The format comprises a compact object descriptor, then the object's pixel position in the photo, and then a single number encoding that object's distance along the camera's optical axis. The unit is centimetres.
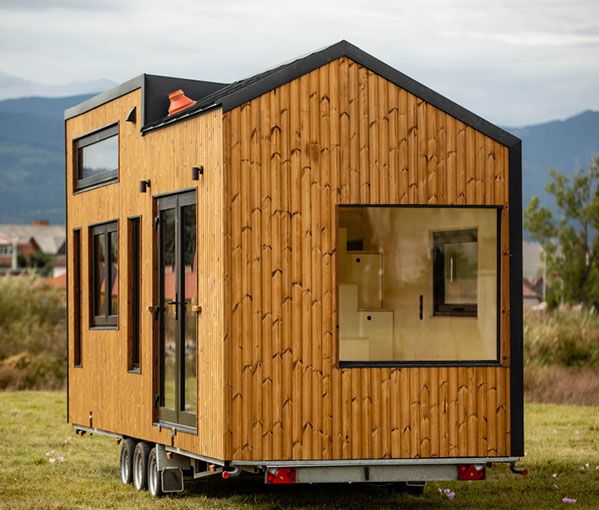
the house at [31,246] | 9534
